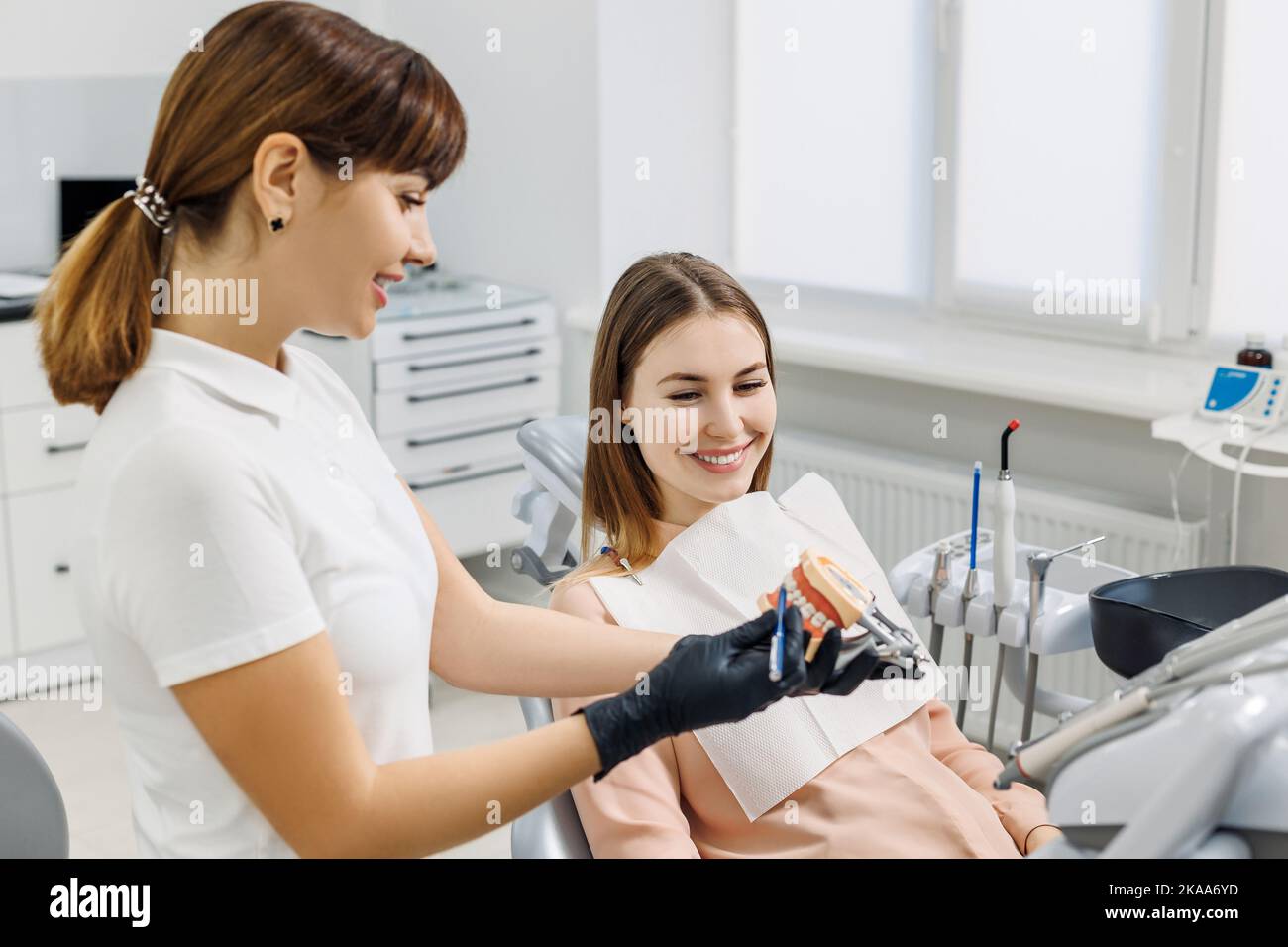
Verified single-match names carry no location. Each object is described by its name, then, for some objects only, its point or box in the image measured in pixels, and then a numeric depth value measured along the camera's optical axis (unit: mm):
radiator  2662
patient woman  1397
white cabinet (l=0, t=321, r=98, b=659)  3156
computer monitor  3617
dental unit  821
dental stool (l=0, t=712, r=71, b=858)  1338
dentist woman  990
